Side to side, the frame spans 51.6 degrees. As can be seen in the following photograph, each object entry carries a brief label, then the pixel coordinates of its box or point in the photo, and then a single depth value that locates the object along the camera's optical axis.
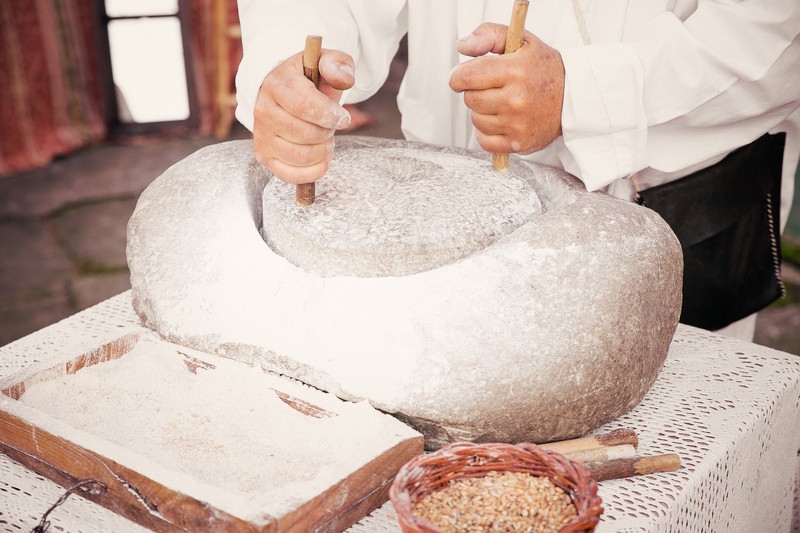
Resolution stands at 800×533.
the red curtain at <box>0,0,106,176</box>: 4.09
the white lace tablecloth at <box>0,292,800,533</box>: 1.12
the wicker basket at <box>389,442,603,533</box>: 0.95
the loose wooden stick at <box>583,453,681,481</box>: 1.18
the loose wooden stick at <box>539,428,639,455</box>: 1.19
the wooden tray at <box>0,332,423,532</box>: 0.98
